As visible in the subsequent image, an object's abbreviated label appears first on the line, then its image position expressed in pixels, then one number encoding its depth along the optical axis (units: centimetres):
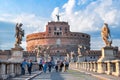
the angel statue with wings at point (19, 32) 1858
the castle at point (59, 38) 7824
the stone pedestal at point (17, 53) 1769
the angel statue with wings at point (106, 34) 1491
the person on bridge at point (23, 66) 1394
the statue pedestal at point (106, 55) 1471
